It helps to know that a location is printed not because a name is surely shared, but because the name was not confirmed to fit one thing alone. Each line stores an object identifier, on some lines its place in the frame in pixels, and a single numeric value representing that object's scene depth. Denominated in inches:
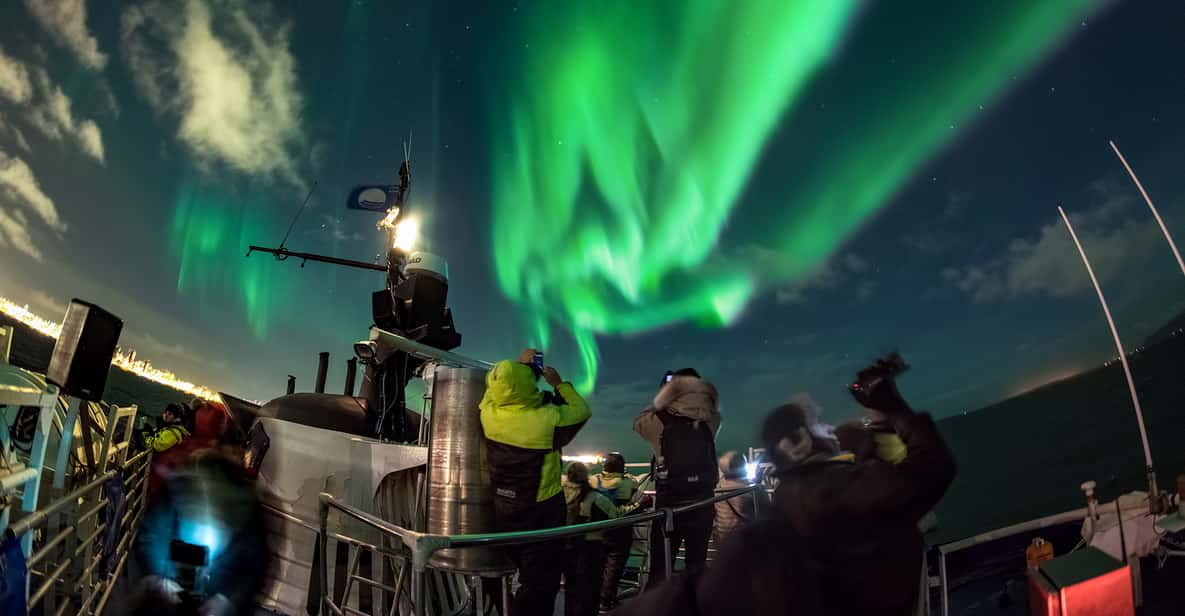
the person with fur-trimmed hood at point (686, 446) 219.8
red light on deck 149.5
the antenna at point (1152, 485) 287.6
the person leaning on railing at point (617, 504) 253.4
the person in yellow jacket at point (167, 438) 337.4
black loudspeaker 171.5
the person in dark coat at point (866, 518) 65.4
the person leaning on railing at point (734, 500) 274.4
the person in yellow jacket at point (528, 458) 186.2
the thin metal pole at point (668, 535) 166.1
